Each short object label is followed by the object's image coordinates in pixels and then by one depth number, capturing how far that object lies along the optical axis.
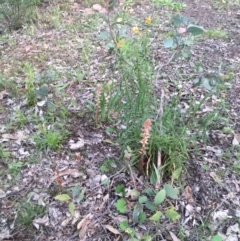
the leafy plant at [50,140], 2.32
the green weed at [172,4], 4.44
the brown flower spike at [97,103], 2.23
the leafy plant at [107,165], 2.20
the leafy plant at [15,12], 3.78
